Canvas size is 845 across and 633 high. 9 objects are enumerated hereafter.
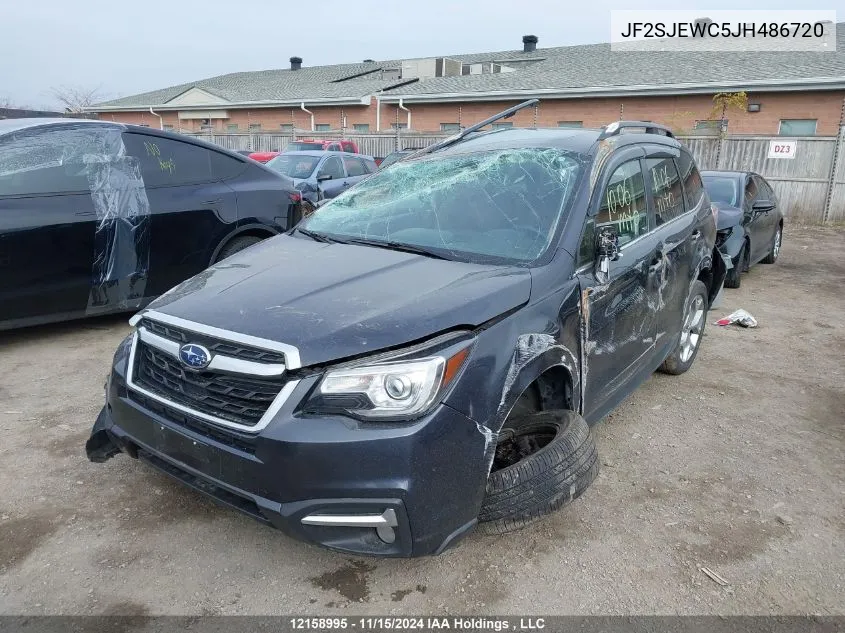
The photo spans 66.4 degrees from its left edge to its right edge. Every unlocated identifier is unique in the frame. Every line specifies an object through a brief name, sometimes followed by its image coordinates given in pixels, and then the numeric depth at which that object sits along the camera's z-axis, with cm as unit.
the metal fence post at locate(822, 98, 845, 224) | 1510
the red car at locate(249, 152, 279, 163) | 1791
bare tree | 3844
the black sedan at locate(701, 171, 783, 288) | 800
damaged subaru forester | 223
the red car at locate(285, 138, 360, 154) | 1946
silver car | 1288
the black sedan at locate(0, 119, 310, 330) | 476
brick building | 1873
